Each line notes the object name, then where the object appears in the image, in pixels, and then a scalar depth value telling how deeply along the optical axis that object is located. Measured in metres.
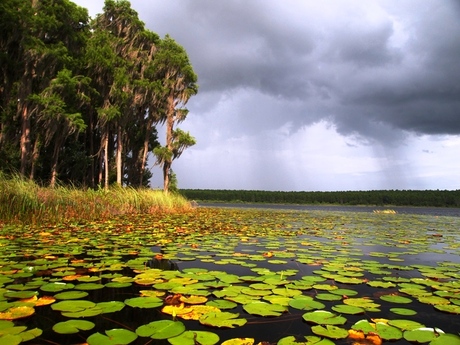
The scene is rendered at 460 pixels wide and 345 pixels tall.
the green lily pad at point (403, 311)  2.74
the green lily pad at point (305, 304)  2.77
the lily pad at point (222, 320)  2.30
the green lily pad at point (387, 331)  2.21
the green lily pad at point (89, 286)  3.18
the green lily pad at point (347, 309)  2.69
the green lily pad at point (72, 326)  2.12
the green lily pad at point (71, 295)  2.85
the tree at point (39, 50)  16.47
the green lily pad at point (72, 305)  2.54
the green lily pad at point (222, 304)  2.70
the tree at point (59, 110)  16.70
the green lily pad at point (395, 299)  3.07
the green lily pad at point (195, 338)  2.00
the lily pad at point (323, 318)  2.41
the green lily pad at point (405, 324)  2.39
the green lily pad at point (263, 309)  2.57
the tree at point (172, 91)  26.47
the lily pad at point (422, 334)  2.16
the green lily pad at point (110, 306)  2.54
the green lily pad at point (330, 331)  2.17
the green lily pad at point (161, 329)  2.10
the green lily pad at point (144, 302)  2.69
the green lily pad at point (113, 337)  1.96
